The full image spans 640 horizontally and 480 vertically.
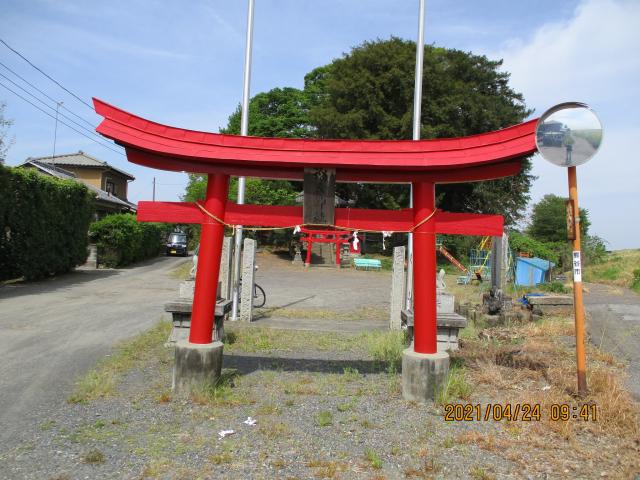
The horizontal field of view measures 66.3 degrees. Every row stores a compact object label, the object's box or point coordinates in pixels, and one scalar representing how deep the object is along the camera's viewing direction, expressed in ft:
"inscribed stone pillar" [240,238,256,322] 33.65
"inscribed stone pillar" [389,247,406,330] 32.14
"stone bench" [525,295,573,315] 35.58
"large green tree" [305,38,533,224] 92.68
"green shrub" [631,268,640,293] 62.59
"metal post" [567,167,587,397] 15.90
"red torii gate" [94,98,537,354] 16.83
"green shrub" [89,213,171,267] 72.23
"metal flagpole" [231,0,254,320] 33.55
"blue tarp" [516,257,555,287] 62.80
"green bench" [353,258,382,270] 90.74
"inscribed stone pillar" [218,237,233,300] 30.61
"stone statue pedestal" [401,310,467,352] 23.45
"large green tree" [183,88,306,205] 120.06
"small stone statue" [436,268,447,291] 25.05
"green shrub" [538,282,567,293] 52.48
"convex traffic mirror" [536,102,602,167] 15.29
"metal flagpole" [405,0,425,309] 31.57
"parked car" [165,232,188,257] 107.86
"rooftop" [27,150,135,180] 115.96
